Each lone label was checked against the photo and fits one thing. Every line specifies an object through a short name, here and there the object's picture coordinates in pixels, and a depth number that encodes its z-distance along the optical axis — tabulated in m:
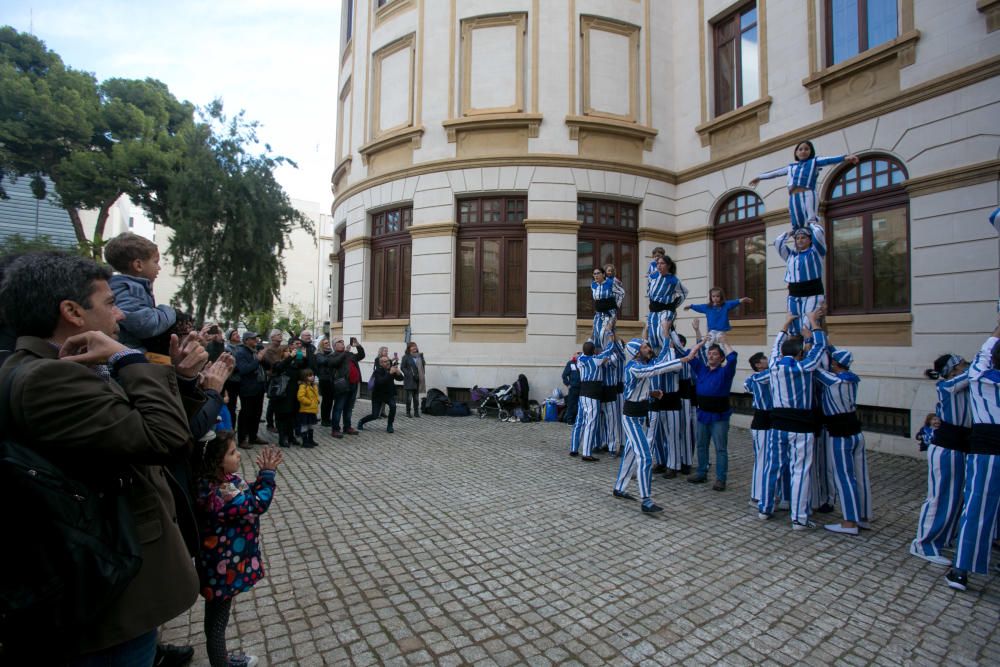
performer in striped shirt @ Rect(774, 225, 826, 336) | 6.50
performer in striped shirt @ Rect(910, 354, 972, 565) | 4.50
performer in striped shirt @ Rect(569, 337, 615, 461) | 8.24
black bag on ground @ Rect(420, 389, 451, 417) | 12.96
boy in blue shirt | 2.94
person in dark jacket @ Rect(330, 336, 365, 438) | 9.89
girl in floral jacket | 2.69
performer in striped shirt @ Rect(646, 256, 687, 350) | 8.13
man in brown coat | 1.54
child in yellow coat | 8.84
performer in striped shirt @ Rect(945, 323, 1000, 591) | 4.02
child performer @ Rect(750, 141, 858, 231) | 6.71
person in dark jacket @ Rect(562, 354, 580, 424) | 11.94
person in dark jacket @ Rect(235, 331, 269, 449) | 8.66
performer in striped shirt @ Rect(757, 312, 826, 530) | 5.36
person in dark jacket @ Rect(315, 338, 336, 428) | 10.02
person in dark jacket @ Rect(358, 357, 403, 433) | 10.47
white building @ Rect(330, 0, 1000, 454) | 10.76
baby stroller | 12.48
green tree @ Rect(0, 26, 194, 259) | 22.86
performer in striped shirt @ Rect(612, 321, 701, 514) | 5.69
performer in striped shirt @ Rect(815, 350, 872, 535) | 5.28
